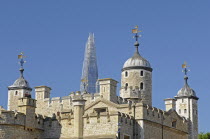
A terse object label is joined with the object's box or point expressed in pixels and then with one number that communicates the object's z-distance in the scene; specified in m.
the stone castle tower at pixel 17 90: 74.12
